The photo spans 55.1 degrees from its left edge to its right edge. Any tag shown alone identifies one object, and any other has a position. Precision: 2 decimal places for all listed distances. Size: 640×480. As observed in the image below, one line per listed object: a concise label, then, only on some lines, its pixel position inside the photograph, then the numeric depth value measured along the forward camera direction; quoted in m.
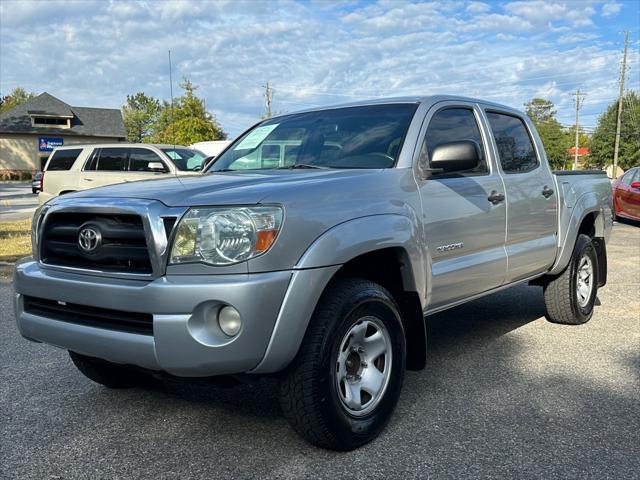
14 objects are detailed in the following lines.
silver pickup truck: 2.73
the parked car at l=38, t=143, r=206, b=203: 13.57
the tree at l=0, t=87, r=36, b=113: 85.81
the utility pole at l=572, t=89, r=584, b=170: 75.44
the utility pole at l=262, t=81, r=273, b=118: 48.95
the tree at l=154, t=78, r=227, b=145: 38.03
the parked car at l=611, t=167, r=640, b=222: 14.30
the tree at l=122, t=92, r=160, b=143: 89.31
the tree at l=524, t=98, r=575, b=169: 89.62
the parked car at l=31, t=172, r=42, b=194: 30.10
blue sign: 51.00
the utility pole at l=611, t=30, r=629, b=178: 52.01
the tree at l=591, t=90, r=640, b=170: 59.56
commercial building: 51.78
